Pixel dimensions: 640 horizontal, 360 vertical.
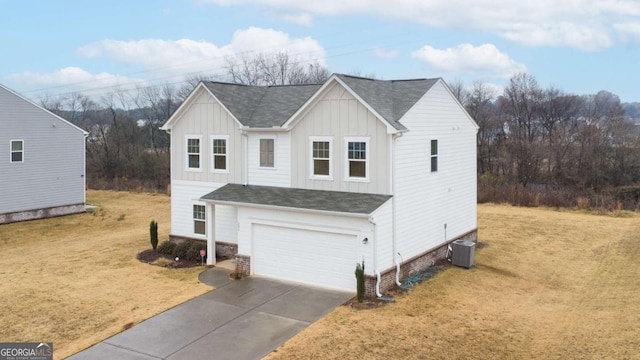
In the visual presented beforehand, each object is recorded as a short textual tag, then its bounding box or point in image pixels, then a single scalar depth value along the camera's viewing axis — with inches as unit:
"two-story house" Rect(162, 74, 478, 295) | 631.8
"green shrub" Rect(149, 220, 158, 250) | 829.8
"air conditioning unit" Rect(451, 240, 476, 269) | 728.3
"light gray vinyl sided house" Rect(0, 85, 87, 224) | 1109.7
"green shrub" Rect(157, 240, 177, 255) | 806.5
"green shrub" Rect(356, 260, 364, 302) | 578.9
